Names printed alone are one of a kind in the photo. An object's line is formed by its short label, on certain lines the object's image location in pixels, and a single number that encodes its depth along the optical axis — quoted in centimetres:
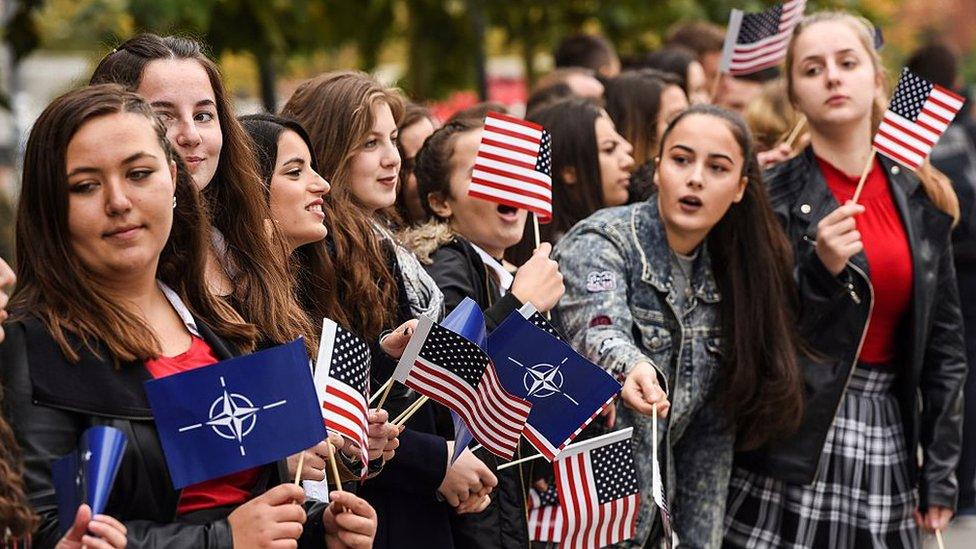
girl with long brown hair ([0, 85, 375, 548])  638
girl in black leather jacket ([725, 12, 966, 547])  1126
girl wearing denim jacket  1062
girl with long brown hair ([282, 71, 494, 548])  913
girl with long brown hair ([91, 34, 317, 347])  795
